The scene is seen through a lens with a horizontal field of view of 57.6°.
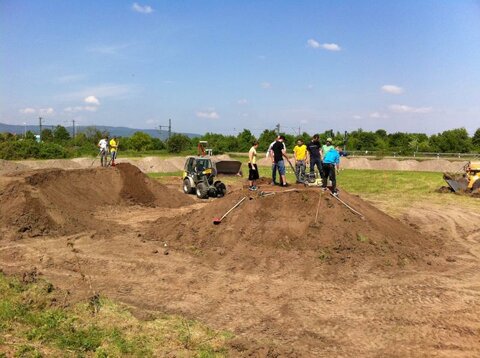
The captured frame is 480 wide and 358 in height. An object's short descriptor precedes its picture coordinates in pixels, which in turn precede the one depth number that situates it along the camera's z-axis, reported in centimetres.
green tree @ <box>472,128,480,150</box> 5831
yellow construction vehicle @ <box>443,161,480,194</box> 2109
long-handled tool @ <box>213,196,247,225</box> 1150
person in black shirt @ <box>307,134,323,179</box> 1471
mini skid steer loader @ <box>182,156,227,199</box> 1925
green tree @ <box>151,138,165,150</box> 6906
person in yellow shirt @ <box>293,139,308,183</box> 1583
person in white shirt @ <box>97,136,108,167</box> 2264
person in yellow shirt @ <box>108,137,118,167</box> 2280
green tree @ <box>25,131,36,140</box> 6141
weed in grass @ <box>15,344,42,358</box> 520
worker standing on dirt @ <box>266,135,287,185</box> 1410
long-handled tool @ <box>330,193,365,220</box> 1126
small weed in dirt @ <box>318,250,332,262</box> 954
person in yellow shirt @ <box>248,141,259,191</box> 1356
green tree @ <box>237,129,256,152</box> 6694
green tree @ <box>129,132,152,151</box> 6924
